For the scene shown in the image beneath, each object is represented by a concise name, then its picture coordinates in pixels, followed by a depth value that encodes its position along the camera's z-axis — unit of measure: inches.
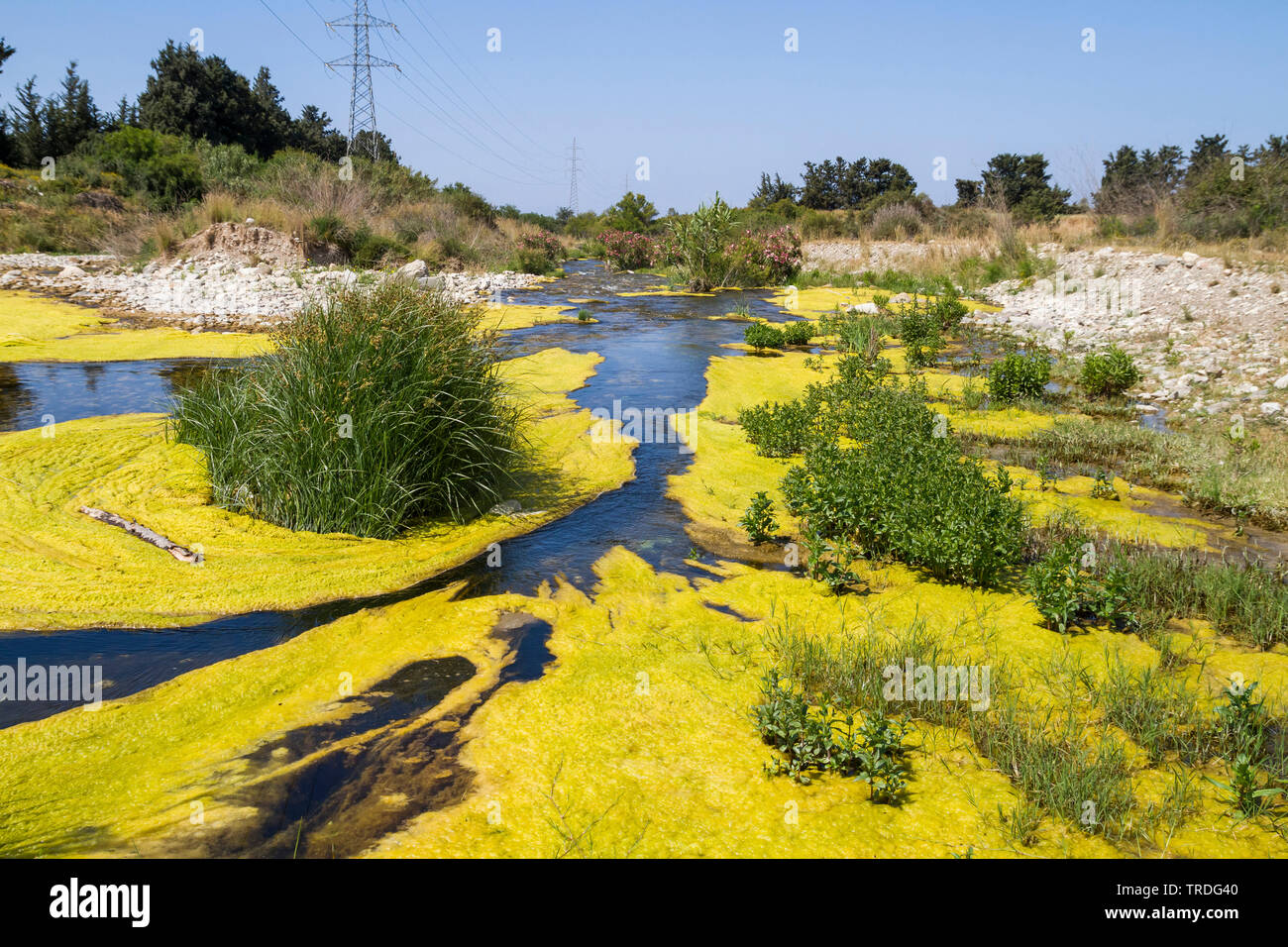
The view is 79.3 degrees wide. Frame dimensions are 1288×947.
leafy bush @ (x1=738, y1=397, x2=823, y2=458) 317.4
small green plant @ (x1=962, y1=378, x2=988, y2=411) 389.1
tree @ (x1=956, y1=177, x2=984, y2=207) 1491.1
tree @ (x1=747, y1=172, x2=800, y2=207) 1747.3
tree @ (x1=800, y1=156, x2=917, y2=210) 1686.8
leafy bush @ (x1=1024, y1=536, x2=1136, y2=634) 176.1
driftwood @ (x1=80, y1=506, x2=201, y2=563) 205.8
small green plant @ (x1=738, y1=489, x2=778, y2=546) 230.1
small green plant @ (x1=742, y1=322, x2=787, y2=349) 551.8
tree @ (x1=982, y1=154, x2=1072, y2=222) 1306.6
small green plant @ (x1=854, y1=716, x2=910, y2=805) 122.8
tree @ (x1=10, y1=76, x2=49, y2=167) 1149.7
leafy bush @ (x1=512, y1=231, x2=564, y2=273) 1092.5
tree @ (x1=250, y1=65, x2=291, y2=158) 1496.1
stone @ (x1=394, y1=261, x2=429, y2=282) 747.2
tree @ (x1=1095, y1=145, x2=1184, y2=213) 890.1
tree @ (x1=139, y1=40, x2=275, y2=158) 1330.0
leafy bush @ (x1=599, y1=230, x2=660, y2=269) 1211.9
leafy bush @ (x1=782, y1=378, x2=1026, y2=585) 196.7
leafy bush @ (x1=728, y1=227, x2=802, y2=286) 961.5
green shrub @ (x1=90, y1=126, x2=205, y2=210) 943.7
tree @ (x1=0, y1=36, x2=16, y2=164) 1149.7
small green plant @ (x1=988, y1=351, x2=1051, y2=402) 396.8
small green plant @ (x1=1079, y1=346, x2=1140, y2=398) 395.5
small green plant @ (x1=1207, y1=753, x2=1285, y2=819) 116.5
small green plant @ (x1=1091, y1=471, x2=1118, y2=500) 265.0
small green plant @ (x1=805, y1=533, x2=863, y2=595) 200.5
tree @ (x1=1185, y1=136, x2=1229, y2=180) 1123.0
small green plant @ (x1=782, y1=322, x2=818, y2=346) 573.9
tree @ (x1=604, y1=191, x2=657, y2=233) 1423.5
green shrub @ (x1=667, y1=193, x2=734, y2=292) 920.9
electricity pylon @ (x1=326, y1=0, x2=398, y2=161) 1266.0
